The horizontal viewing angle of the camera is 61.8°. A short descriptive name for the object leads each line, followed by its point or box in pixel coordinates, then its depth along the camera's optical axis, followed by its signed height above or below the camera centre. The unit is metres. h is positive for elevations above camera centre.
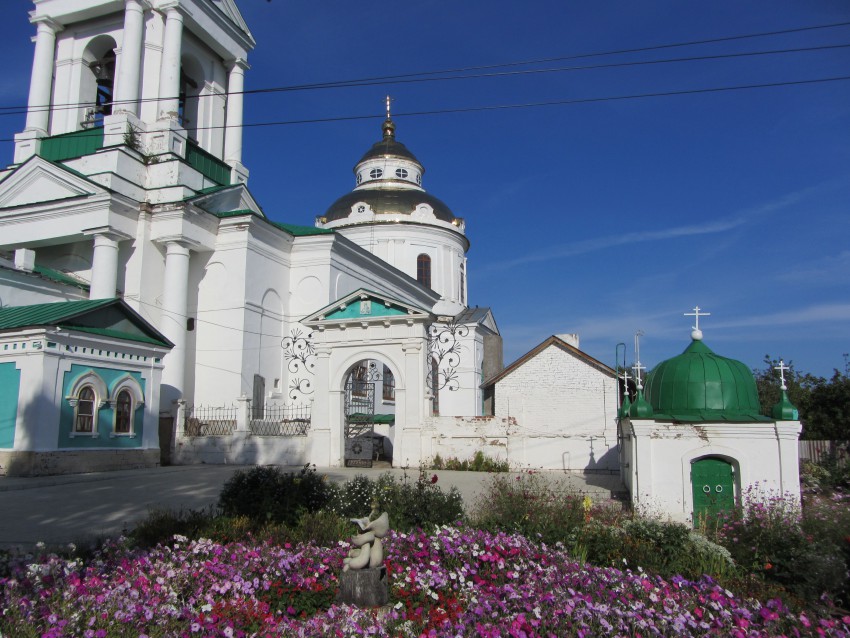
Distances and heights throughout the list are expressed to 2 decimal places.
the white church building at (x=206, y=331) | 14.92 +2.39
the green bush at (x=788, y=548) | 6.04 -1.15
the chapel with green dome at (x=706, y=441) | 9.52 -0.25
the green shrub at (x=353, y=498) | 8.79 -0.97
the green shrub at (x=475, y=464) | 17.27 -1.02
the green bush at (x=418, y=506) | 8.27 -1.00
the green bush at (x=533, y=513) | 7.53 -1.02
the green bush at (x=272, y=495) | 8.38 -0.91
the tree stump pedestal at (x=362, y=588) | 5.67 -1.32
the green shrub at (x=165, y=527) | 7.39 -1.15
